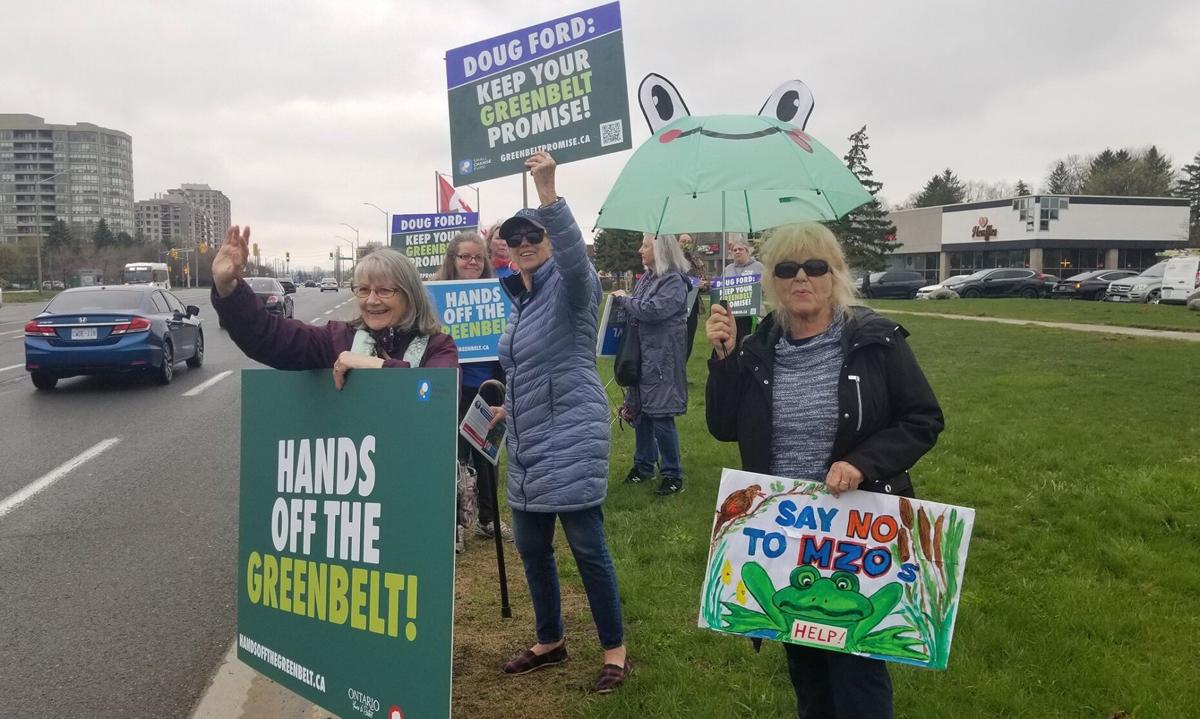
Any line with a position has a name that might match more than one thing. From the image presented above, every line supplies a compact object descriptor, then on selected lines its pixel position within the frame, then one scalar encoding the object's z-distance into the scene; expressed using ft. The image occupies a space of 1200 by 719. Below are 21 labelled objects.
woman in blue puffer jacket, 10.42
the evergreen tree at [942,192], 299.38
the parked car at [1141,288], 105.50
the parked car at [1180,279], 92.01
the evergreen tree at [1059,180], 286.87
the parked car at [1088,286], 125.08
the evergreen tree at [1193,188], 256.52
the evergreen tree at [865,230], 157.58
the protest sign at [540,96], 15.37
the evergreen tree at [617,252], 164.96
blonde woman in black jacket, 7.99
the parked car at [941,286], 130.31
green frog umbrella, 9.42
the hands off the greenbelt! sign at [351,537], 8.04
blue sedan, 39.96
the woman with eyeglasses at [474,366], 16.57
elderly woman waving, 9.24
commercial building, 180.86
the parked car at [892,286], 132.36
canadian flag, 43.60
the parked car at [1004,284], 127.34
